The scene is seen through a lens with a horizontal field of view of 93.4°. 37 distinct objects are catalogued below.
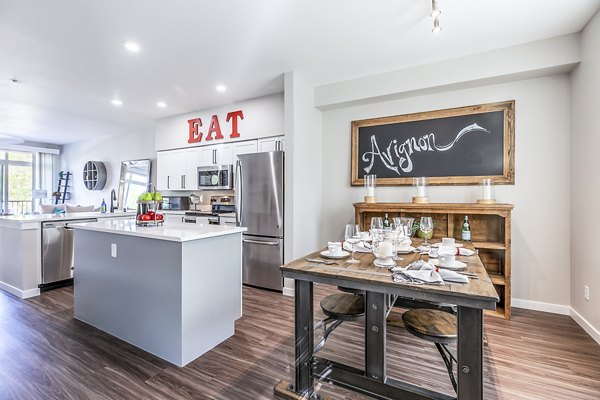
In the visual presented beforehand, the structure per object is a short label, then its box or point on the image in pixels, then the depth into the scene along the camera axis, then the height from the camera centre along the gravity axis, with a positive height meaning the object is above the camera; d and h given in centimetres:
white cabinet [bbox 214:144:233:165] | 453 +74
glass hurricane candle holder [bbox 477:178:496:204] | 304 +9
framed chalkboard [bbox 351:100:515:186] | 314 +65
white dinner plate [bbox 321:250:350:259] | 179 -35
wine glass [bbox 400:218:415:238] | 207 -19
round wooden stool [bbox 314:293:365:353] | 178 -71
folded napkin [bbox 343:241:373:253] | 199 -34
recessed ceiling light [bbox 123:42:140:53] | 279 +155
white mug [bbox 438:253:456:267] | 160 -35
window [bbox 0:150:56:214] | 767 +62
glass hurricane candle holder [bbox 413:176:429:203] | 331 +11
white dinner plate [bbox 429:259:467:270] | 156 -37
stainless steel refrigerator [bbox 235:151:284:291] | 367 -20
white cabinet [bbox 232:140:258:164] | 429 +81
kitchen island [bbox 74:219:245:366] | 205 -69
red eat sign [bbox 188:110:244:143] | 447 +121
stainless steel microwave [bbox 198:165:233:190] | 454 +37
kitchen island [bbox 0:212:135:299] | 345 -68
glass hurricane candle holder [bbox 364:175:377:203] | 356 +14
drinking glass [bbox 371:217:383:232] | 194 -17
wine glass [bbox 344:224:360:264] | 199 -25
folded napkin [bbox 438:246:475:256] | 188 -35
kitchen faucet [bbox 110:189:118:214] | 606 +1
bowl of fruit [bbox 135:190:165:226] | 266 -10
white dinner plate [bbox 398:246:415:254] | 200 -36
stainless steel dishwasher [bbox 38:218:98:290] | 363 -72
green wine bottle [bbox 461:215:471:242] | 301 -35
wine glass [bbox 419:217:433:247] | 210 -19
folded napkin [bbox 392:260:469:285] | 131 -36
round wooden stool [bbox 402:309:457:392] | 156 -74
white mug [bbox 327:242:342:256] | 183 -32
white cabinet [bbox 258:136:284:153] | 404 +81
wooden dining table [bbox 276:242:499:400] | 121 -59
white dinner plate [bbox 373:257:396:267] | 159 -36
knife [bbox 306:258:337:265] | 167 -37
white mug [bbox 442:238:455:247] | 220 -34
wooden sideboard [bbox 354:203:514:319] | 284 -28
